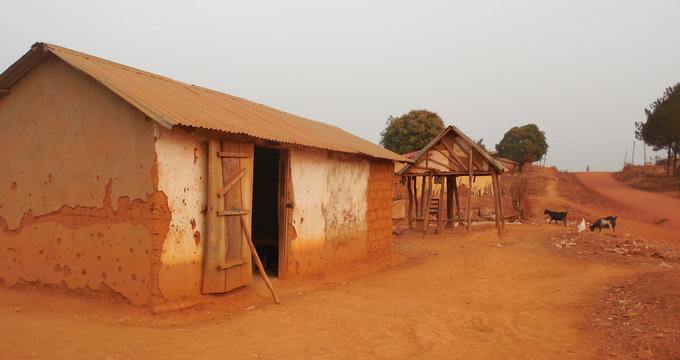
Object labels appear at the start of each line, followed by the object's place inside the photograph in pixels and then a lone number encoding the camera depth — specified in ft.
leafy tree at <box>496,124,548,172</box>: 157.37
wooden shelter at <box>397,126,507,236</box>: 47.73
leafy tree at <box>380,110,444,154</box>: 112.47
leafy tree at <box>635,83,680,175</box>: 112.98
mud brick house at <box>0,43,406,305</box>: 18.94
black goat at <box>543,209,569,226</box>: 60.75
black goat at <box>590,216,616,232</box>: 49.73
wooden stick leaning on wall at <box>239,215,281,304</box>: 21.70
